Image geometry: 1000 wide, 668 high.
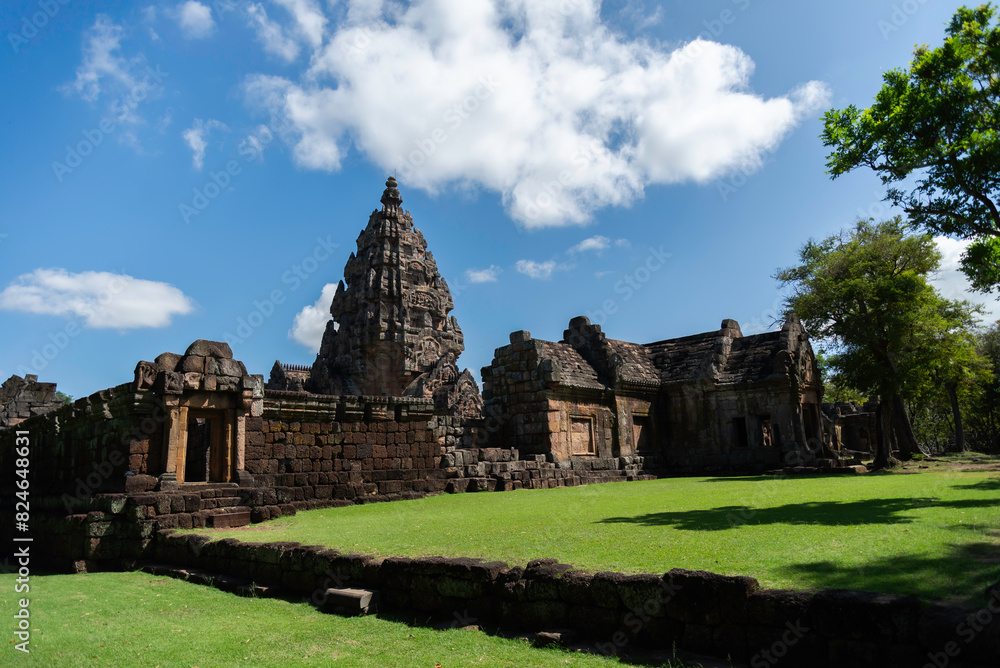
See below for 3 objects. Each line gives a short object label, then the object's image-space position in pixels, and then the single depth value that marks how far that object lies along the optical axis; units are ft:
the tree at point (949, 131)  28.63
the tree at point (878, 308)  58.95
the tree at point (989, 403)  116.47
